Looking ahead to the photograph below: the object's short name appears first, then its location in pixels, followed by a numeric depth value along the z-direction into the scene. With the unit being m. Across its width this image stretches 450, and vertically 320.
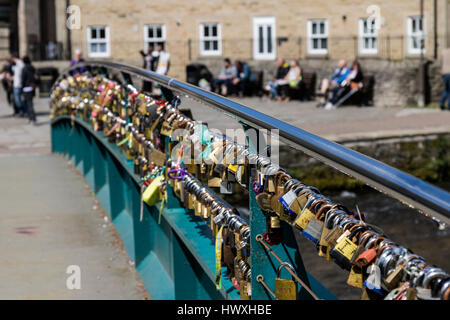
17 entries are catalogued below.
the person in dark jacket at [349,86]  22.08
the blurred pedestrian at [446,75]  19.84
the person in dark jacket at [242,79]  26.03
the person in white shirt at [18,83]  19.31
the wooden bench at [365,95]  22.52
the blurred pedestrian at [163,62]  23.66
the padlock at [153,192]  4.89
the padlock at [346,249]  2.25
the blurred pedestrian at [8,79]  21.45
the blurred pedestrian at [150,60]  24.50
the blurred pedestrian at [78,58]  18.49
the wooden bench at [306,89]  24.52
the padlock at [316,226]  2.46
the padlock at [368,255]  2.15
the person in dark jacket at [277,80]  24.70
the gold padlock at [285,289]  2.73
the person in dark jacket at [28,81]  18.78
